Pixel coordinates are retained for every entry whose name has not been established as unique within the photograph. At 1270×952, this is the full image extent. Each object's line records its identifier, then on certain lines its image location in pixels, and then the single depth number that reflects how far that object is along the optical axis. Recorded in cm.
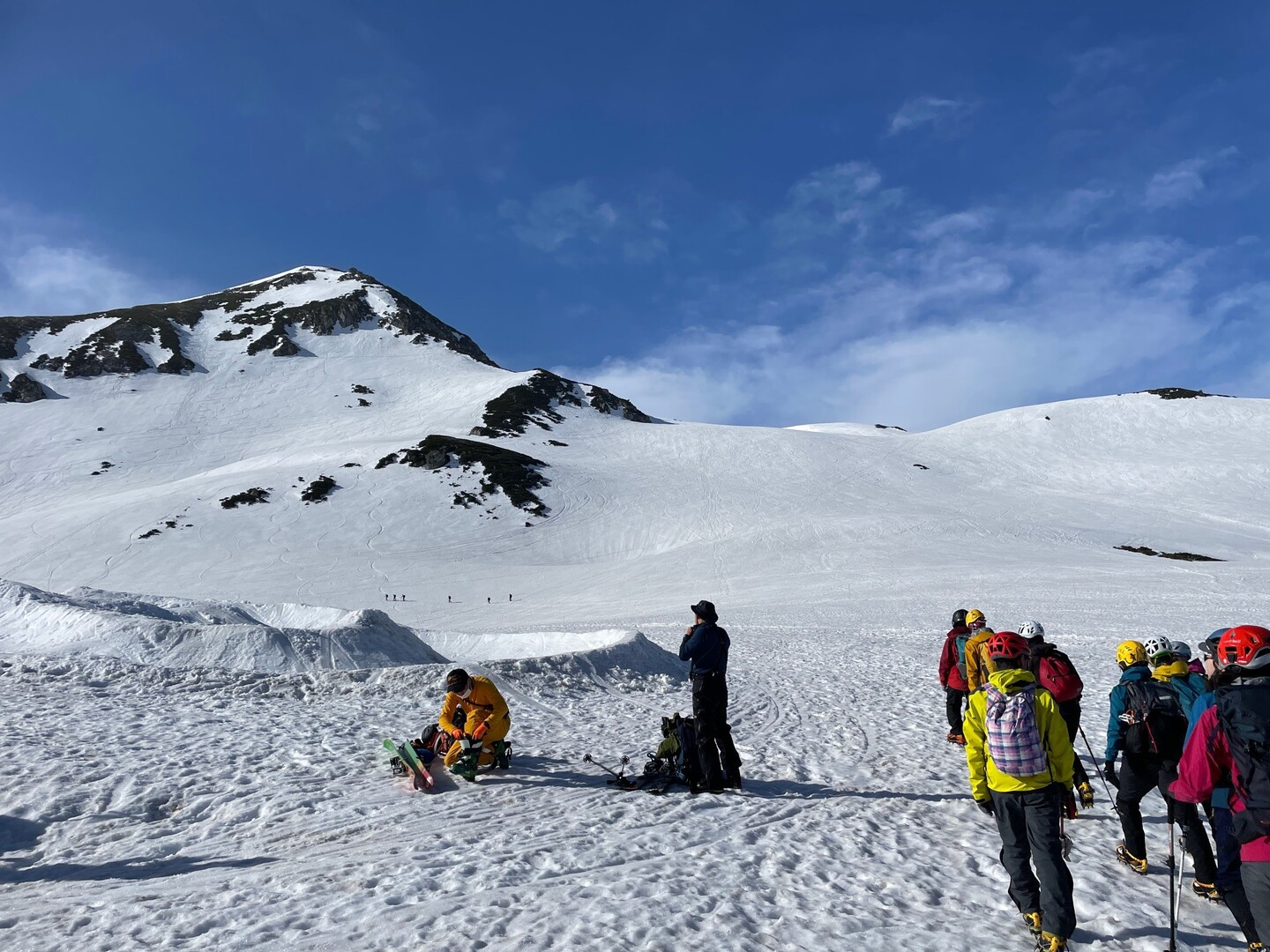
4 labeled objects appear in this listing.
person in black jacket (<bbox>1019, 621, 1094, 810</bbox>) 693
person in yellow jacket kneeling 884
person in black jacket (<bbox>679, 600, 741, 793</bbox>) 816
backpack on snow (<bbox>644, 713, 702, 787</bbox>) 850
